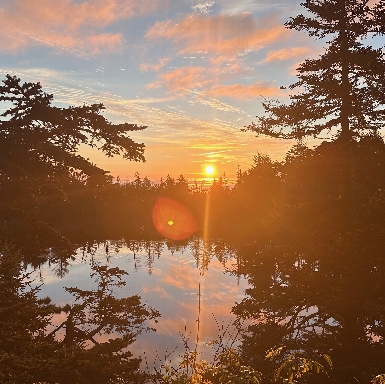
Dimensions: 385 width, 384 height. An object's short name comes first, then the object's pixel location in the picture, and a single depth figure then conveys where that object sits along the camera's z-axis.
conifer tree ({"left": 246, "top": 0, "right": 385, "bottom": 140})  12.32
